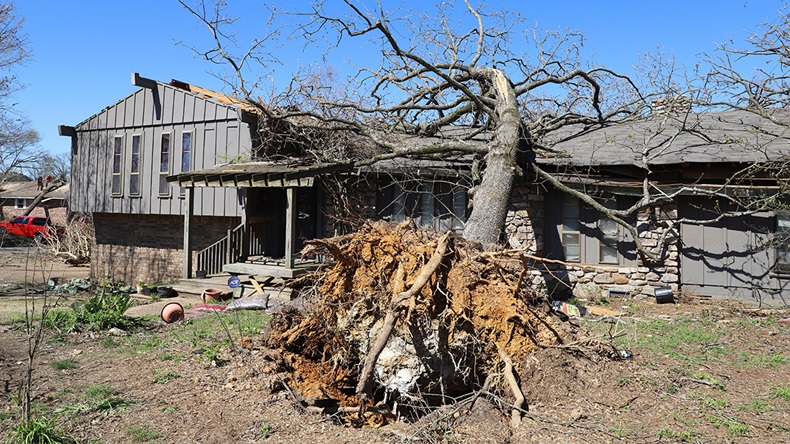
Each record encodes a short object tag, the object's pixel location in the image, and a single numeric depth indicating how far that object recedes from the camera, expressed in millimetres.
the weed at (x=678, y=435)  4578
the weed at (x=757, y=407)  5137
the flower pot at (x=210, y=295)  11339
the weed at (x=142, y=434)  4504
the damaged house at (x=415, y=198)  10234
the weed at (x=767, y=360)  6484
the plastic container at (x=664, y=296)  10203
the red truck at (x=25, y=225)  30297
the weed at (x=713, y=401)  5242
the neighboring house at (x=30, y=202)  37031
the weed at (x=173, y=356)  6418
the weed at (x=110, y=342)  7147
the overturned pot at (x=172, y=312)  8898
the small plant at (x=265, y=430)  4695
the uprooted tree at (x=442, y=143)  5812
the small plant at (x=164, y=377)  5724
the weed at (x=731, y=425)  4691
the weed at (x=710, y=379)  5742
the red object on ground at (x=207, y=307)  10055
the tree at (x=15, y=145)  23156
